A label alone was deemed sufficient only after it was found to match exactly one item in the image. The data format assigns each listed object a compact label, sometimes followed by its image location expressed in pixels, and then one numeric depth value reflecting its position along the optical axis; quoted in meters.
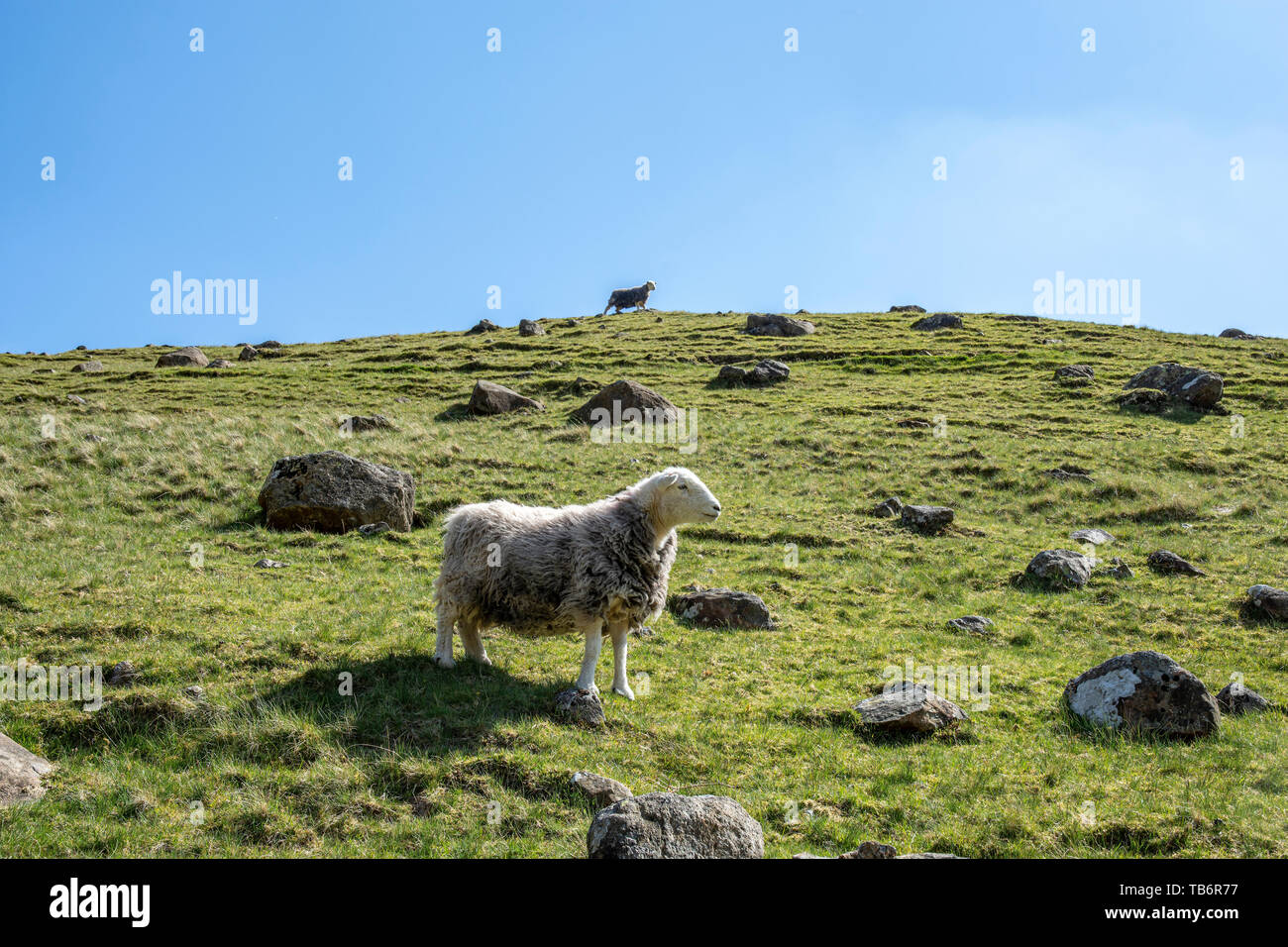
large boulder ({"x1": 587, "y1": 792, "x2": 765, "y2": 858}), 6.69
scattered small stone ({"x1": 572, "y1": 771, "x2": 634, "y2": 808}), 8.56
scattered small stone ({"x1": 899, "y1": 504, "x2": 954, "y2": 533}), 23.17
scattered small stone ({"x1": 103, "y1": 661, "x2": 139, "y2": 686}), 10.87
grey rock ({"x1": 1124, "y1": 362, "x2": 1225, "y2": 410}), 37.16
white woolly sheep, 11.50
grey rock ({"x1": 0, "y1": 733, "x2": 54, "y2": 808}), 8.09
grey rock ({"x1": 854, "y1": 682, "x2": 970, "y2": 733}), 11.28
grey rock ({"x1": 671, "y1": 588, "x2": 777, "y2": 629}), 15.91
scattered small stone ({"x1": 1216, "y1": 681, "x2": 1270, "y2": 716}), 12.52
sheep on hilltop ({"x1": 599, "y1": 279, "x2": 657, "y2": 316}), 77.62
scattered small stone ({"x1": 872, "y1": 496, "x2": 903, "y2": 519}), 24.44
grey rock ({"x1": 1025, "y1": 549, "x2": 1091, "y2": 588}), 18.92
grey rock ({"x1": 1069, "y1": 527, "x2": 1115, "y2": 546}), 22.06
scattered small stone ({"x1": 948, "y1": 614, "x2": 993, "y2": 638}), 16.37
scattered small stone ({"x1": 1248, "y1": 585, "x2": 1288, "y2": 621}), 16.72
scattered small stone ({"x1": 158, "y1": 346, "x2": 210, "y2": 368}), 56.81
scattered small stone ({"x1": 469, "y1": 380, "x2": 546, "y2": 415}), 37.25
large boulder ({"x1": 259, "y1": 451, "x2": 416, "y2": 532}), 20.44
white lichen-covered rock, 11.34
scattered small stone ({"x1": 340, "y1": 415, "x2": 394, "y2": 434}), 31.62
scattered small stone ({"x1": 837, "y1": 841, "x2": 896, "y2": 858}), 7.48
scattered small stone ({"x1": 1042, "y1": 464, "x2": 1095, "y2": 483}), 27.20
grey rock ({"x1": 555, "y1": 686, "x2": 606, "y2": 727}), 10.52
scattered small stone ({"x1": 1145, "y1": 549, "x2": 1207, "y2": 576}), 19.52
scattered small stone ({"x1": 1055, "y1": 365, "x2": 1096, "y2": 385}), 42.62
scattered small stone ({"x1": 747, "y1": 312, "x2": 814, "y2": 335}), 60.88
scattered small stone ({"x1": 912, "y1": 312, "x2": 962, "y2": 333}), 62.25
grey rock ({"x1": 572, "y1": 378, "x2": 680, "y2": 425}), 34.88
